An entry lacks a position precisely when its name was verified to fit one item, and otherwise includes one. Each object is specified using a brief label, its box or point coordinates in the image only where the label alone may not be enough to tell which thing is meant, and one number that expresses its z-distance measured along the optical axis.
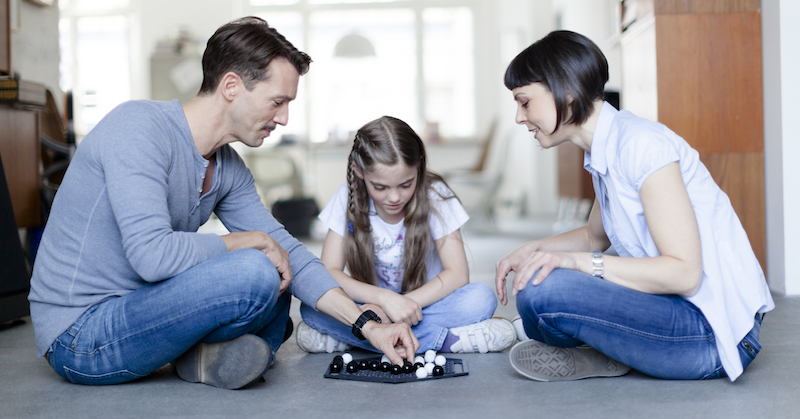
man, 1.34
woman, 1.30
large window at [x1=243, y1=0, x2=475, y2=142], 8.61
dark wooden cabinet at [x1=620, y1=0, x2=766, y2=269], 2.61
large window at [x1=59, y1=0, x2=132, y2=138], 8.53
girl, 1.71
